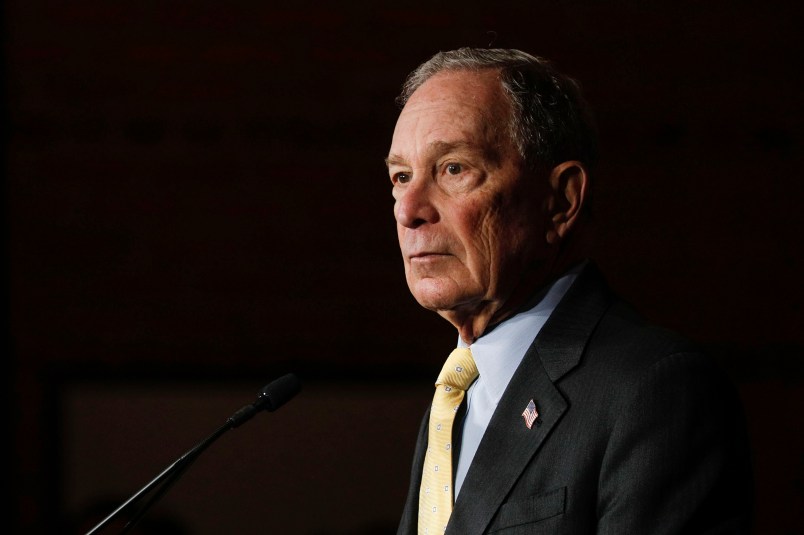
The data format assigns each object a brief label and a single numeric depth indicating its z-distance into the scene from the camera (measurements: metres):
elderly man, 3.63
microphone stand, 3.69
